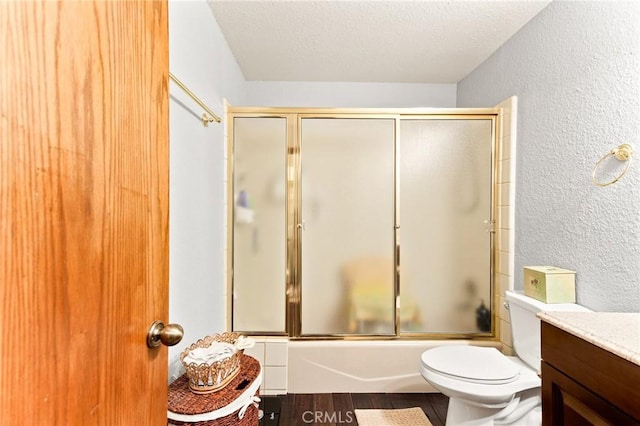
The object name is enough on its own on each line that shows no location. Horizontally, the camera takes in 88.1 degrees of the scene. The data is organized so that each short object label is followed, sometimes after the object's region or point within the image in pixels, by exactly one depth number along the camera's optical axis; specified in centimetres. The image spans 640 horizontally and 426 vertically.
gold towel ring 131
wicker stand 113
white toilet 149
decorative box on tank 157
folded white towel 124
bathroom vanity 76
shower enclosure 227
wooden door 38
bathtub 221
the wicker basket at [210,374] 123
